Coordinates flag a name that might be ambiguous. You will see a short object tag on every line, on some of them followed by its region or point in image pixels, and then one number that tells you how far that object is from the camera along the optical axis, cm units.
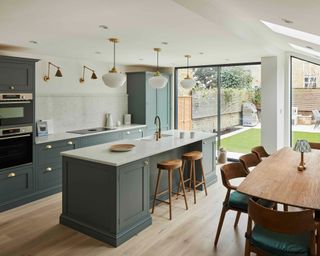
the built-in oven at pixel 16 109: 394
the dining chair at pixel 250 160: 363
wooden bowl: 364
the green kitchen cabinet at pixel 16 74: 392
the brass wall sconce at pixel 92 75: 577
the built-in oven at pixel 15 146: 395
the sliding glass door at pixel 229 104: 677
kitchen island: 314
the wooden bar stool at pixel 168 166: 381
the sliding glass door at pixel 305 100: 599
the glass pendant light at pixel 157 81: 460
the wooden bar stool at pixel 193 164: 434
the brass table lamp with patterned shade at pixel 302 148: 320
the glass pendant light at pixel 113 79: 362
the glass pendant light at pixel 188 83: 519
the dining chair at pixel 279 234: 196
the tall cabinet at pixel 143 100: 680
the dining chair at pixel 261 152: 431
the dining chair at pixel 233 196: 292
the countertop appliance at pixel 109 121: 643
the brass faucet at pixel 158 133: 465
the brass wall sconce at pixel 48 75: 525
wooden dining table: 232
